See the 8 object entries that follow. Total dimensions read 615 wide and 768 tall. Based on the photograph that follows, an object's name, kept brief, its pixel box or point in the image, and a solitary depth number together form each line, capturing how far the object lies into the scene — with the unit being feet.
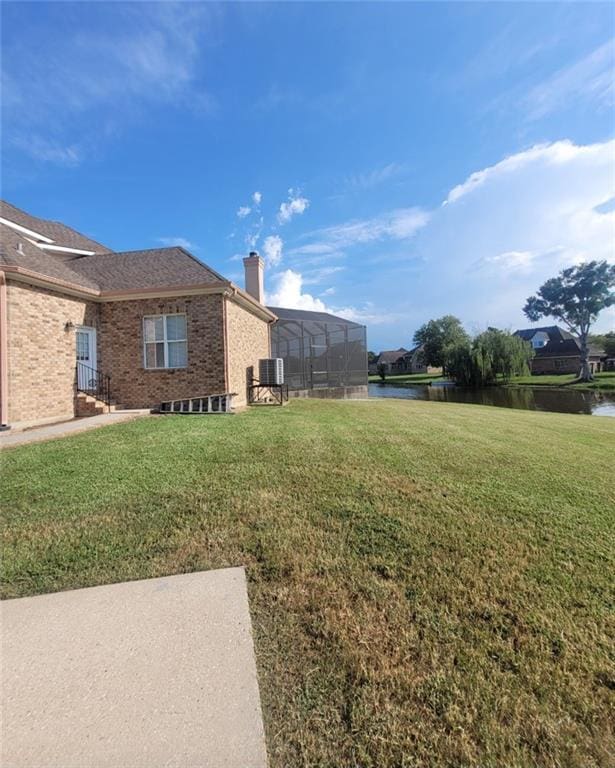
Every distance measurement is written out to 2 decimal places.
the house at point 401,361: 257.50
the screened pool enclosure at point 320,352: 66.90
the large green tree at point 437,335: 193.26
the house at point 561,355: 163.84
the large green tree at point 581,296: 141.79
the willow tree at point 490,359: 110.32
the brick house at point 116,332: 27.91
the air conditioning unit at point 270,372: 42.11
